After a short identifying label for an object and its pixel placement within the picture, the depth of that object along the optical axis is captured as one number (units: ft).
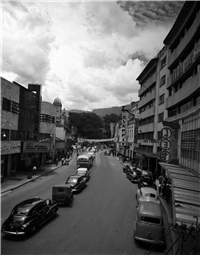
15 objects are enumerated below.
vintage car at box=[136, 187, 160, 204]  61.50
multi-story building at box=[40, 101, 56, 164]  152.15
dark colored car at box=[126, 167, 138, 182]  111.34
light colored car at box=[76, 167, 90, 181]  106.33
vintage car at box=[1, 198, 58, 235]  44.29
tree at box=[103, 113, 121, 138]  469.90
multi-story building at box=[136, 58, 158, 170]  137.61
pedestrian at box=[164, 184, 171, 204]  79.88
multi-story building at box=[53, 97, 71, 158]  190.10
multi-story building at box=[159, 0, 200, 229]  38.45
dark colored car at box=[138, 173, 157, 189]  93.31
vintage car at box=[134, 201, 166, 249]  43.56
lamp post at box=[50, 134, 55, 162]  166.01
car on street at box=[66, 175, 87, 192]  82.40
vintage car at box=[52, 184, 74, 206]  66.03
